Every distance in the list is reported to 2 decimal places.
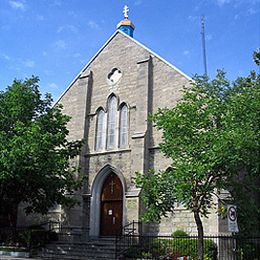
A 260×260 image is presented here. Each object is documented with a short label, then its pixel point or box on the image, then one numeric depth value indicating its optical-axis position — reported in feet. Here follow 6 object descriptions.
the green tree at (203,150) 41.93
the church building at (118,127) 69.77
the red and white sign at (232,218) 37.65
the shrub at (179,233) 61.15
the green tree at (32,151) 57.77
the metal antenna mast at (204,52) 86.38
